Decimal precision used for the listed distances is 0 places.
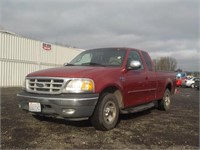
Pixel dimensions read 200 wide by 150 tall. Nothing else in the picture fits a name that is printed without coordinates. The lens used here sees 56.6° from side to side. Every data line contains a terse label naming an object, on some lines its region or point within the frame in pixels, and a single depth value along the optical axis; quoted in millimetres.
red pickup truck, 3499
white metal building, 15233
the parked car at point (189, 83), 22736
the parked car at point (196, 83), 19186
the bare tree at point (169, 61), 56806
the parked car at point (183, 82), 23023
